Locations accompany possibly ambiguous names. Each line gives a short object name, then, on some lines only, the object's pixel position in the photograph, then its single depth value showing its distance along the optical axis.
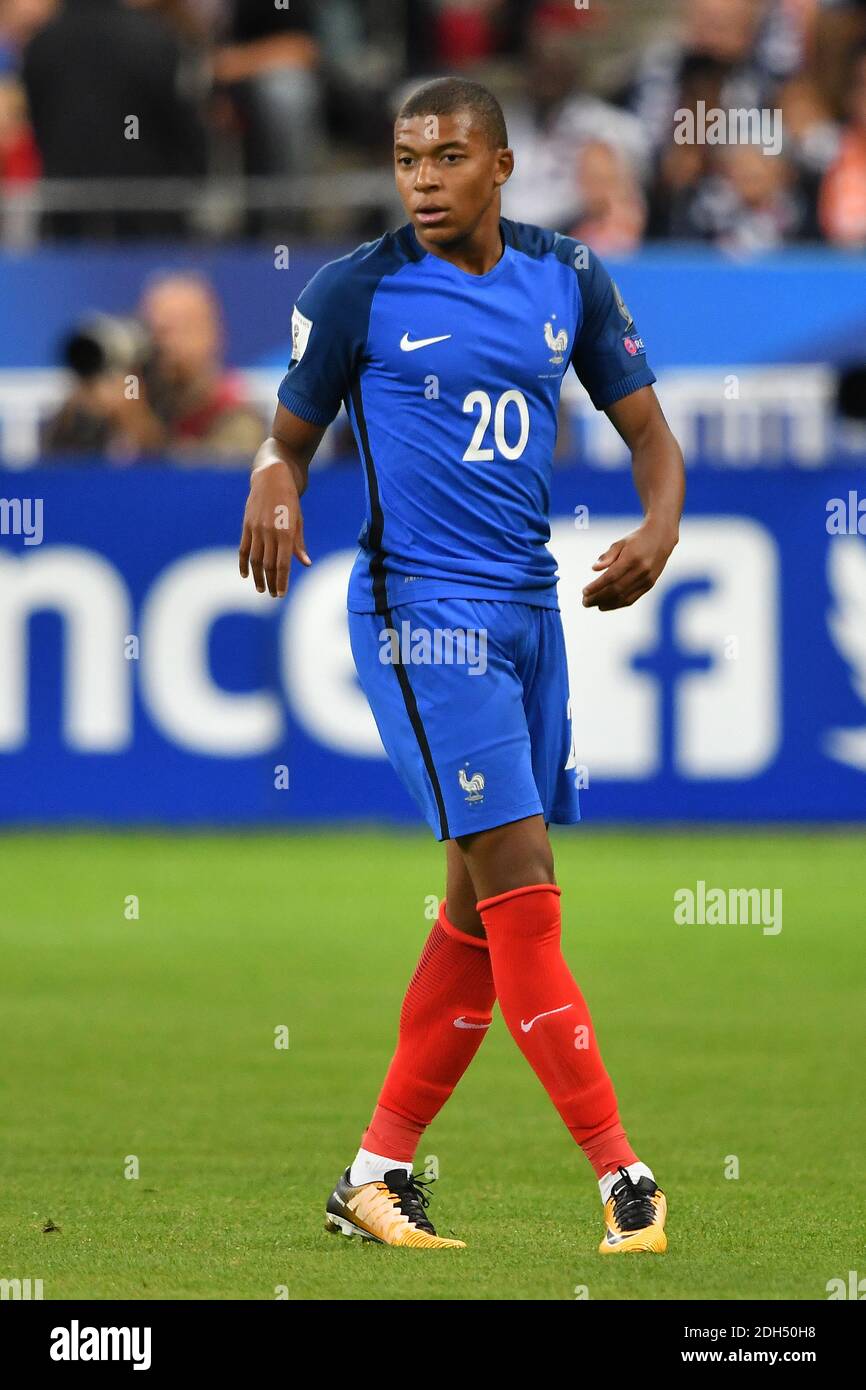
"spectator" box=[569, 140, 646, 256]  14.45
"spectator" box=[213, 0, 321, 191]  15.45
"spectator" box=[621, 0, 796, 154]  15.02
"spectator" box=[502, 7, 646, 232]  14.91
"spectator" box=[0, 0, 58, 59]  16.42
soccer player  5.11
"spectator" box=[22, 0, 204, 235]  14.33
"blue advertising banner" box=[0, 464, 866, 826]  11.87
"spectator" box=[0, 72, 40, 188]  15.47
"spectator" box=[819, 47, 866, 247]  14.70
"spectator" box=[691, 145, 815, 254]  14.58
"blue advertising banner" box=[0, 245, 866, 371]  13.99
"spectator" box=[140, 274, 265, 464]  12.65
